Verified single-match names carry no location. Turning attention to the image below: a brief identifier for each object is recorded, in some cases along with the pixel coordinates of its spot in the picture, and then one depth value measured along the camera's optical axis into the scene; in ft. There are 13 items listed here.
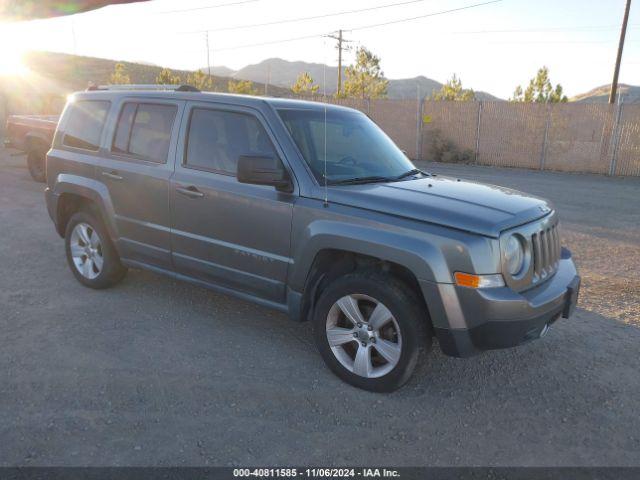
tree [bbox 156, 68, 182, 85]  130.72
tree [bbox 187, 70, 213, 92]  150.43
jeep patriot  10.45
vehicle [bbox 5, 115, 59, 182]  39.47
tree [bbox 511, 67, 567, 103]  122.31
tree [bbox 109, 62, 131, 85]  153.48
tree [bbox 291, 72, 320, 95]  140.88
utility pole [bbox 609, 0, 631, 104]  74.45
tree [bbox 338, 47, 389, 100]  134.00
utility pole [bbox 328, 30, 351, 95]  165.17
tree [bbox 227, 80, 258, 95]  134.31
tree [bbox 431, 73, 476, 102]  155.53
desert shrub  66.03
